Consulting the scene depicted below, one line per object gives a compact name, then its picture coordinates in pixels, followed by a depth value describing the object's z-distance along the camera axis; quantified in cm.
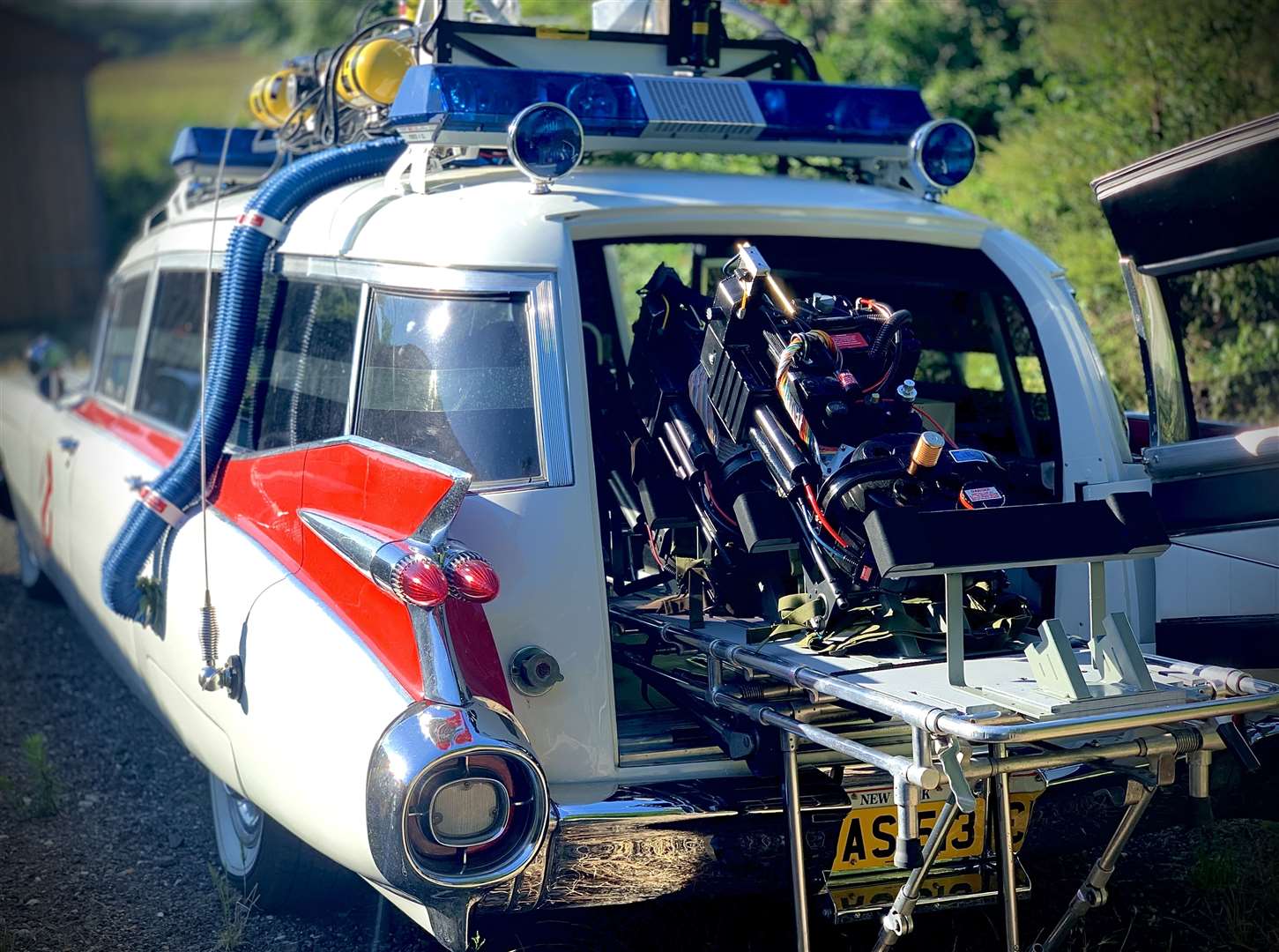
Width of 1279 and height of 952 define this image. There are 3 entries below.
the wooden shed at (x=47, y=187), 2152
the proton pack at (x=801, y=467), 332
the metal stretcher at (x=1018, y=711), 271
